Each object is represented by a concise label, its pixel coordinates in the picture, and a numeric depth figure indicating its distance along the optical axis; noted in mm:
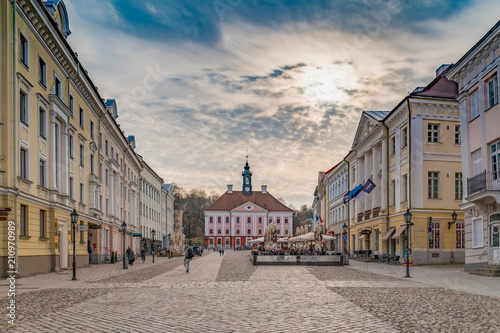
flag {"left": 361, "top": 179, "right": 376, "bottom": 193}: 40094
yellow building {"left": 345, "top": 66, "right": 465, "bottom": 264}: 35031
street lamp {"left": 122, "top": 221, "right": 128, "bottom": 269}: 32500
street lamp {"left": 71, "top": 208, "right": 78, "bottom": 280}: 22391
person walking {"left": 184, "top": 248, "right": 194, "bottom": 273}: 27391
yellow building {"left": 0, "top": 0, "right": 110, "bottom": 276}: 20953
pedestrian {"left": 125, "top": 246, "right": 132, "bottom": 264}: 34819
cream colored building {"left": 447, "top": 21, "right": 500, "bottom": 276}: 22547
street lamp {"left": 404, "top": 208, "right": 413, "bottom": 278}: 24233
